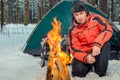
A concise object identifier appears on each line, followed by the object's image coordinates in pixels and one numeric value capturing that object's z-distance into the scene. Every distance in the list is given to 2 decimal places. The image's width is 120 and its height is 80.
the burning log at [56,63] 2.59
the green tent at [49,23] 5.44
